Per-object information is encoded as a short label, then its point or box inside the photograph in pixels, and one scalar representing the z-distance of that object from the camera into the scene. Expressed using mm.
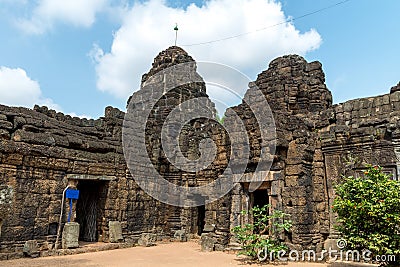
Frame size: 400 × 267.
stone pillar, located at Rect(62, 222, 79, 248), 10766
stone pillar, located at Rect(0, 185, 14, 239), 9539
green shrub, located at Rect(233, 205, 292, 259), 9211
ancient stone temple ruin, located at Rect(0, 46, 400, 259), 9773
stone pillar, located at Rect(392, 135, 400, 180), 9078
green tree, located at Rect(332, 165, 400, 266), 6891
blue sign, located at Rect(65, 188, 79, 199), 11133
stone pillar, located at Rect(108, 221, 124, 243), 12506
